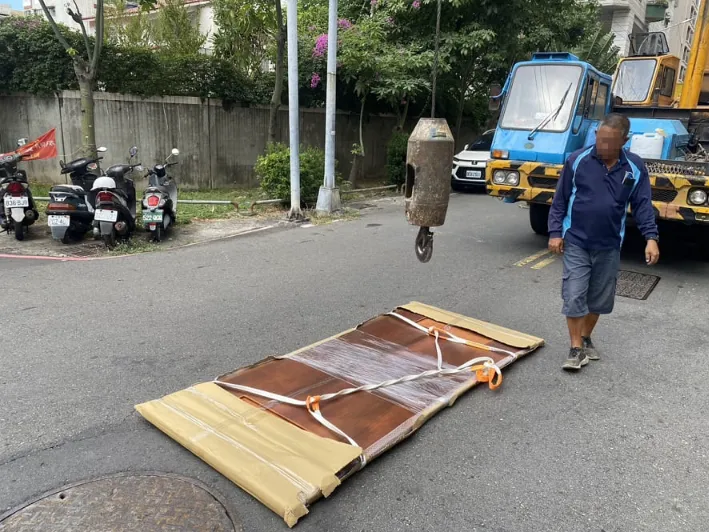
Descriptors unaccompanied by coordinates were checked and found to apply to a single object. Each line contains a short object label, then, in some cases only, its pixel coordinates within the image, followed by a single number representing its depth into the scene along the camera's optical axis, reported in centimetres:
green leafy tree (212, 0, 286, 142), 1127
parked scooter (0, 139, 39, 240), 736
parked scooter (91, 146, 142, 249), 717
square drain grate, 596
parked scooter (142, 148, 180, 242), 767
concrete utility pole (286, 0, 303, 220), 909
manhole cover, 242
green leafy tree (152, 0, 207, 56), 1614
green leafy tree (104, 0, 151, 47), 1634
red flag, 802
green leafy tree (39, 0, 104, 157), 887
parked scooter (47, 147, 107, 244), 726
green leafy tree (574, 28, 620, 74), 2170
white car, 1395
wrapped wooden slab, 273
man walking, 387
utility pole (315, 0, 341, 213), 1004
